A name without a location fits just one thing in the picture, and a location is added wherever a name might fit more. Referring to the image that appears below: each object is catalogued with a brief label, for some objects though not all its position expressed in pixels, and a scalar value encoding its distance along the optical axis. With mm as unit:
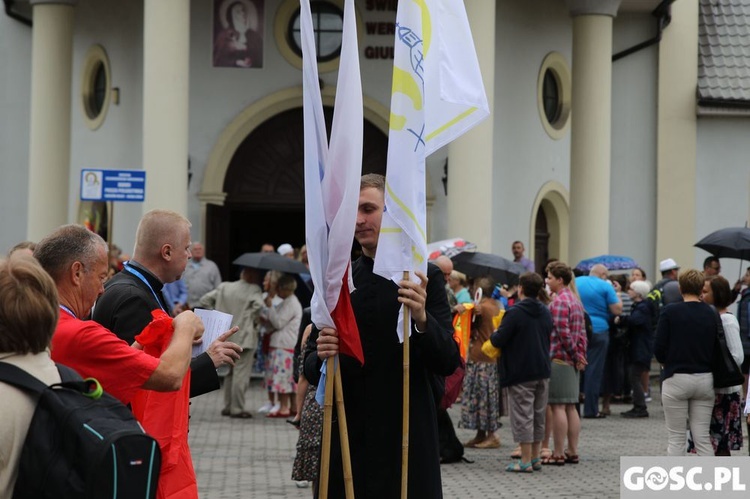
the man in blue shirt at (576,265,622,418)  16391
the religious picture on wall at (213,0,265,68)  22891
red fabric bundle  4762
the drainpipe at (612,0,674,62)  24672
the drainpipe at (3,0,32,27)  24453
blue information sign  18594
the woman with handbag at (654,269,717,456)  10430
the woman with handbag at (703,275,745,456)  10562
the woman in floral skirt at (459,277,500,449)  13383
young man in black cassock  4980
